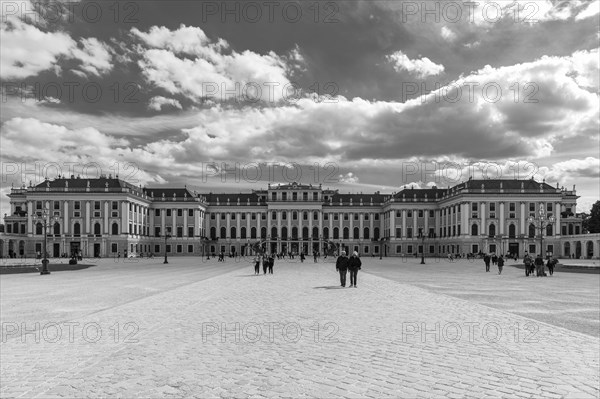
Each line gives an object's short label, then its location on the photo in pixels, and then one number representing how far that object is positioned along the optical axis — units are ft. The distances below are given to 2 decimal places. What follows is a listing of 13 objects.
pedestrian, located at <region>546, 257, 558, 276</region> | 123.54
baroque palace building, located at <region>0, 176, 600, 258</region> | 318.04
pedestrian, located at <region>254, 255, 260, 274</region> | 124.06
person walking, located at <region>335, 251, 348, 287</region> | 84.22
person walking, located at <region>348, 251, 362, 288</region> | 83.66
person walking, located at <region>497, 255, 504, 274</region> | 131.66
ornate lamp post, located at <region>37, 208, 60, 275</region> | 122.62
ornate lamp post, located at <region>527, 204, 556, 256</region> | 151.84
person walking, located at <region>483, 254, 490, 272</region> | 143.19
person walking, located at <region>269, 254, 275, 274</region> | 127.24
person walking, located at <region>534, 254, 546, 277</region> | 121.18
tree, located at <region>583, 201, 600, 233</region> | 336.29
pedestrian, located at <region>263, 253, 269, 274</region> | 123.13
